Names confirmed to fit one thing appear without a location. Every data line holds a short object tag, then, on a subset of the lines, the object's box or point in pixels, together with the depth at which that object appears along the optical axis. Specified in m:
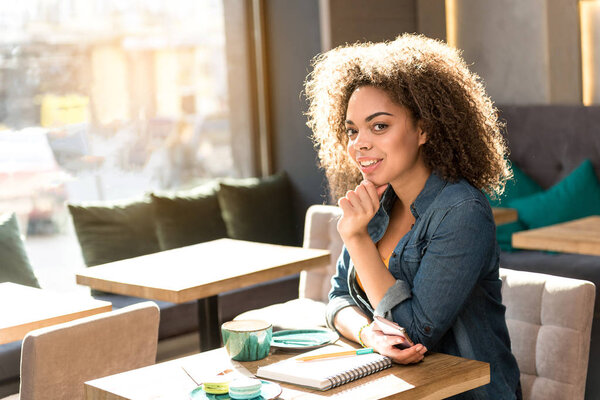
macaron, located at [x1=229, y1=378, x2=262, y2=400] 1.43
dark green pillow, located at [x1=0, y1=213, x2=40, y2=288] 3.63
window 4.26
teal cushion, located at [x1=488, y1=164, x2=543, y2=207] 4.66
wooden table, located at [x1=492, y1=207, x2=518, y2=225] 3.95
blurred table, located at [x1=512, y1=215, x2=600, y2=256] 3.22
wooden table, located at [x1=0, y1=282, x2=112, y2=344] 2.39
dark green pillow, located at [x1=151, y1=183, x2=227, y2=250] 4.38
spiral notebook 1.49
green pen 1.61
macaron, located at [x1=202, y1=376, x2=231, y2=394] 1.44
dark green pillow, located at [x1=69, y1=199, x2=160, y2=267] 4.09
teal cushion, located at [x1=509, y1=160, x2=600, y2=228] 4.38
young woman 1.75
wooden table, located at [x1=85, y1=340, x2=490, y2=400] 1.47
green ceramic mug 1.65
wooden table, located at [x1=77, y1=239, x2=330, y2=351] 2.83
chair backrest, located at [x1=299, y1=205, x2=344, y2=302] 3.34
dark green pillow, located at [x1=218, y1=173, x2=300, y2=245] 4.70
